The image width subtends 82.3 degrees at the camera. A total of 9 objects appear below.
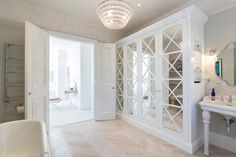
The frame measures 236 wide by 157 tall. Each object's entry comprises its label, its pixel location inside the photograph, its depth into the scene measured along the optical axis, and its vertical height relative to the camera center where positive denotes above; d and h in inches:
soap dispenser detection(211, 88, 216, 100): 92.1 -10.9
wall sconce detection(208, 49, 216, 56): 98.1 +19.1
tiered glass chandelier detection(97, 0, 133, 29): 74.4 +37.9
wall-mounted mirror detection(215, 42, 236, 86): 90.9 +9.8
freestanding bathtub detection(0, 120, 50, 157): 68.0 -31.5
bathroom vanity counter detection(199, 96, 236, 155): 74.8 -17.7
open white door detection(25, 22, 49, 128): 94.1 +4.2
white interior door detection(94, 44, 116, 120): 152.6 -4.4
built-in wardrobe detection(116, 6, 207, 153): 88.2 +0.2
